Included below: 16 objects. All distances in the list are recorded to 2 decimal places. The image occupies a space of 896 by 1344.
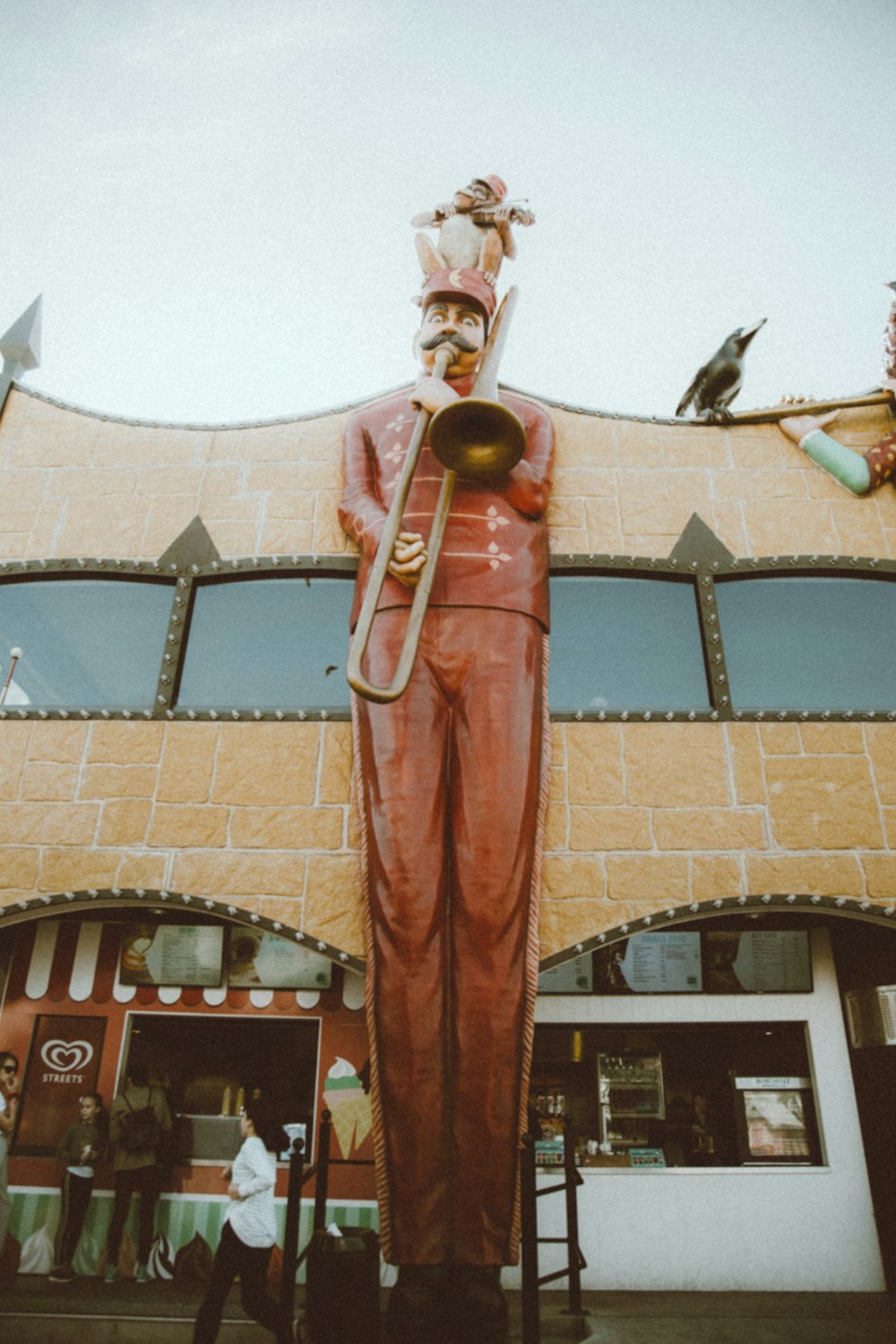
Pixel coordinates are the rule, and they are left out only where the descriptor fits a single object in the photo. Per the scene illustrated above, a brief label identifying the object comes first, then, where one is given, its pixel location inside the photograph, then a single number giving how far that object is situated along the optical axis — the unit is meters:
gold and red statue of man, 3.37
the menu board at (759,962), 6.25
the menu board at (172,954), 6.47
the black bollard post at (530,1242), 3.32
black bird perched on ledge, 5.61
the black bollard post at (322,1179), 4.04
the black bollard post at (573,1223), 4.70
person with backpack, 5.61
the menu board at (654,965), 6.33
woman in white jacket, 3.84
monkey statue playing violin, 5.14
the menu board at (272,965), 6.44
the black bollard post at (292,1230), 3.64
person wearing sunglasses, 5.03
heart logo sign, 6.28
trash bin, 3.68
